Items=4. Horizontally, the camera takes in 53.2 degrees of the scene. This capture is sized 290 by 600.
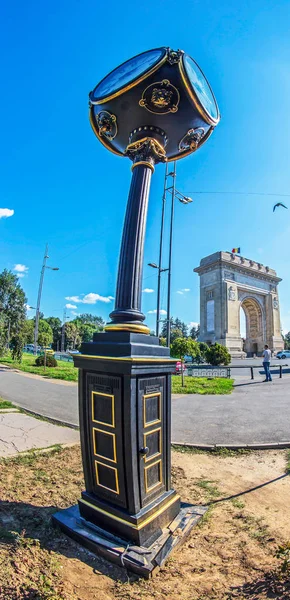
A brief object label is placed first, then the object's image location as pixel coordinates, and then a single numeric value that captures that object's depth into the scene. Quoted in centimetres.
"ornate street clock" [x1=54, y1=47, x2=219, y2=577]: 225
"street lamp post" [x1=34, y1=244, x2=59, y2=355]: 2750
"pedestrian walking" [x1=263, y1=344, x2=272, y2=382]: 1348
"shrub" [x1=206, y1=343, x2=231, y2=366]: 2278
